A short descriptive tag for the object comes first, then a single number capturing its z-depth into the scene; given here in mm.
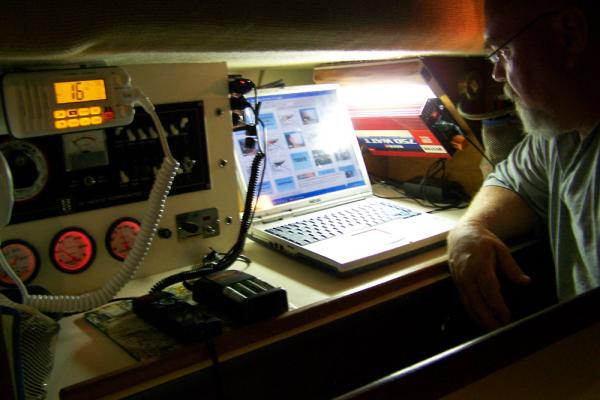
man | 953
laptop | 1016
